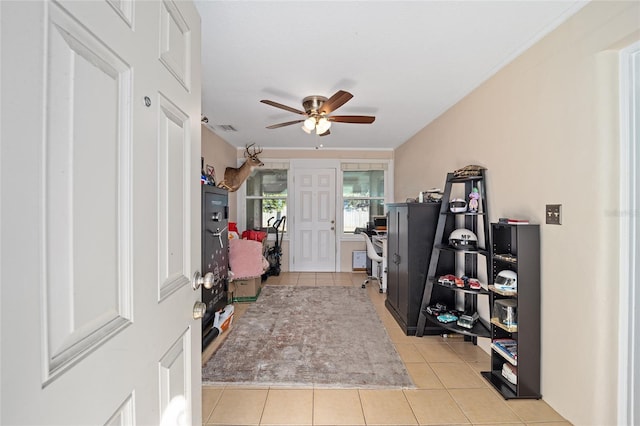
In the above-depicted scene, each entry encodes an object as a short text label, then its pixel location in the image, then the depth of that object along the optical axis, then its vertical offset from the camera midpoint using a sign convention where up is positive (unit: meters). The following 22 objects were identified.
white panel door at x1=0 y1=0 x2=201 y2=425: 0.38 +0.00
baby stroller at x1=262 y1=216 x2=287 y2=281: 5.14 -0.82
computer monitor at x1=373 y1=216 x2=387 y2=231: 5.20 -0.17
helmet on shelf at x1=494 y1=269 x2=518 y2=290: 1.92 -0.47
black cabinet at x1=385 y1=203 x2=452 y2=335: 2.86 -0.39
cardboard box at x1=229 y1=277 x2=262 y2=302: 3.79 -1.07
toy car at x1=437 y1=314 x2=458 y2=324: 2.51 -0.96
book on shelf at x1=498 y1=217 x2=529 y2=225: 1.89 -0.05
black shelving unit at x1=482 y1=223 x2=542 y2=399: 1.85 -0.67
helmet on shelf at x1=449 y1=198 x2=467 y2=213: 2.52 +0.07
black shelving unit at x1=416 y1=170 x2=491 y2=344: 2.39 -0.43
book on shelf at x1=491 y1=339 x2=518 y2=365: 1.91 -0.97
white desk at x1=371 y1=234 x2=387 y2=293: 4.23 -0.76
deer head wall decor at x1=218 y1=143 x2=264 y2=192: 4.59 +0.66
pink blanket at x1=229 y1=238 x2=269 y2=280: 3.63 -0.59
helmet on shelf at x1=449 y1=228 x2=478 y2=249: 2.49 -0.24
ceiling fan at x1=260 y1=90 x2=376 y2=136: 2.69 +1.02
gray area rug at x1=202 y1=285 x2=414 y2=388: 2.09 -1.24
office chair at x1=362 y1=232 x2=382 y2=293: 4.39 -0.70
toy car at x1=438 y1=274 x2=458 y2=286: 2.55 -0.63
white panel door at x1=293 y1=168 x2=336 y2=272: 5.57 -0.17
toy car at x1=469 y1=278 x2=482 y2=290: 2.37 -0.62
